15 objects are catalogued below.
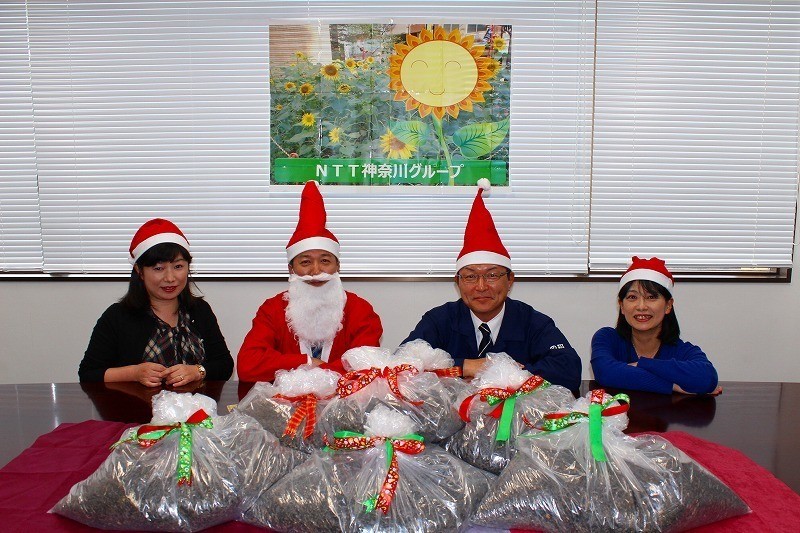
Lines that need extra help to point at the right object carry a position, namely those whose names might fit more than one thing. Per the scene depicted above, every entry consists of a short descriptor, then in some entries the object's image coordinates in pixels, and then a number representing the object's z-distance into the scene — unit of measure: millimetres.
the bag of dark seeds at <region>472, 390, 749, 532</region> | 1124
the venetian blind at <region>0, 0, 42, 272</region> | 3160
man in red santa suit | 2461
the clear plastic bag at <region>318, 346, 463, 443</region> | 1400
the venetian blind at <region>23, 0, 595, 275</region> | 3135
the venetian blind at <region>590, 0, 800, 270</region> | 3156
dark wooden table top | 1529
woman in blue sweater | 2109
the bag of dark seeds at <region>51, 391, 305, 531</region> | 1141
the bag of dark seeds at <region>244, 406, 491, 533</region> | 1108
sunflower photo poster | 3135
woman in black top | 2404
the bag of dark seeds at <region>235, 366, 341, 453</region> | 1400
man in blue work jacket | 2281
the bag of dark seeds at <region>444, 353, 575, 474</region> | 1354
